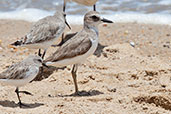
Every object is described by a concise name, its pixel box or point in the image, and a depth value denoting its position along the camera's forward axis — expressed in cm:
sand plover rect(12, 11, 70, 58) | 1340
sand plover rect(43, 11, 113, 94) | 1097
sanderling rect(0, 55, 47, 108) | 998
